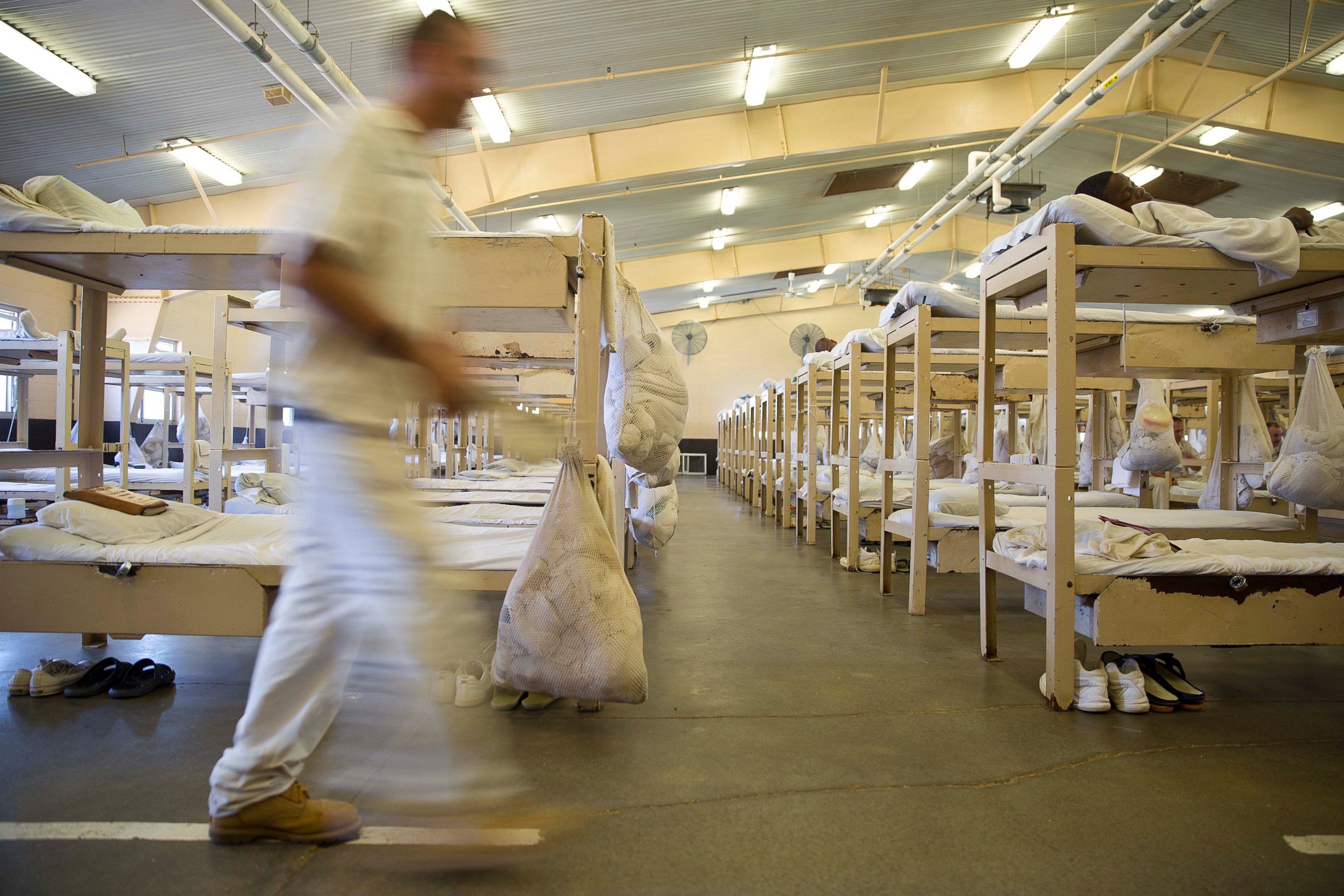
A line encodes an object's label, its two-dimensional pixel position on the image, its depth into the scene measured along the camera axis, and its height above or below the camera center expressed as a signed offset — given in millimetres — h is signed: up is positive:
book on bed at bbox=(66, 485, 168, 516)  2434 -199
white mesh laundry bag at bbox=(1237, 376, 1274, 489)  4301 +171
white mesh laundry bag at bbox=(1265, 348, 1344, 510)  3031 +32
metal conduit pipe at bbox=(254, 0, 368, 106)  4734 +3051
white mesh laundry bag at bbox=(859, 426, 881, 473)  8344 -37
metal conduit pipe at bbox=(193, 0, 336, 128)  4582 +2973
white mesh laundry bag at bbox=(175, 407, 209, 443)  9289 +230
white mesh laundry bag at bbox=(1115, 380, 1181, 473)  4711 +106
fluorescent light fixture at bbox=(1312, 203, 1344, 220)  10625 +3924
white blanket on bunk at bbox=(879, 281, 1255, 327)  3699 +841
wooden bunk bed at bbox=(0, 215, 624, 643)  2160 +141
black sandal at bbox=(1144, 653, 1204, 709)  2254 -758
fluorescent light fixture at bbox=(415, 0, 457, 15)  5375 +3509
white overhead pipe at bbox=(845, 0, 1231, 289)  5754 +3842
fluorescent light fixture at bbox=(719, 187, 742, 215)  10461 +3936
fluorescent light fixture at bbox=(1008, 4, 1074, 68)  6824 +4485
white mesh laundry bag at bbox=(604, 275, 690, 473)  3049 +299
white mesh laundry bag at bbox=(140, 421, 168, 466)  8336 -29
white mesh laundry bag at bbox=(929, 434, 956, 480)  7836 -26
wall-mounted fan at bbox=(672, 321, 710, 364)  16938 +2895
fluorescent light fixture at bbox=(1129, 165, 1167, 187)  10281 +4344
